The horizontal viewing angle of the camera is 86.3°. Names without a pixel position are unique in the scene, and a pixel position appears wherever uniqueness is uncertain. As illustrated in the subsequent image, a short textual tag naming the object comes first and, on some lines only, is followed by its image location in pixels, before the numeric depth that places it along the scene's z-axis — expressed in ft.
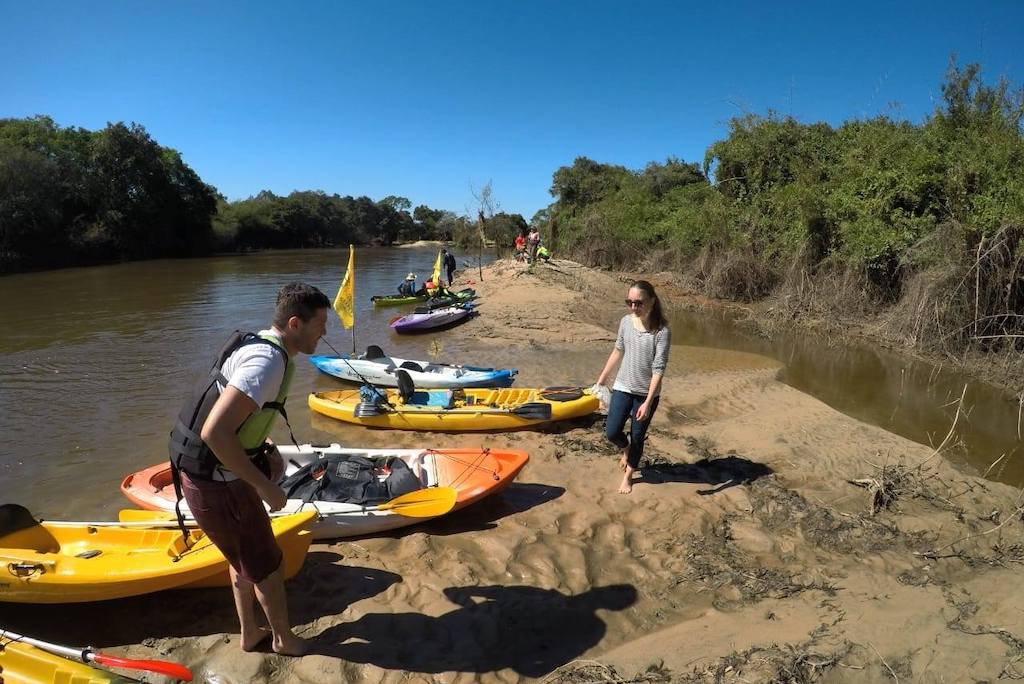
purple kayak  46.47
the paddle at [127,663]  8.17
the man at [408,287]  60.23
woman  14.80
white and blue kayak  27.63
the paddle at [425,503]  14.57
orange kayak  14.34
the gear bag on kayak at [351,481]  15.33
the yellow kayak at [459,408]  22.34
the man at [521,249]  80.53
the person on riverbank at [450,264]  72.49
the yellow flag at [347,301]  29.50
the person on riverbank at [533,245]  75.15
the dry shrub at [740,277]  57.98
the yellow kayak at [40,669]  8.34
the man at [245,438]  7.55
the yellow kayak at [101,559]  10.84
